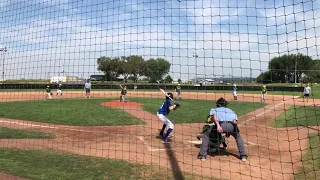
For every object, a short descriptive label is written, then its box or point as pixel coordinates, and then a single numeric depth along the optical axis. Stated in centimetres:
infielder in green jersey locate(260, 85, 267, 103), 2442
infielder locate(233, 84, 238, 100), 2615
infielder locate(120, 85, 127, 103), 2175
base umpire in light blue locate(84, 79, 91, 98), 2491
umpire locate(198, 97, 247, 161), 756
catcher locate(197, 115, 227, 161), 760
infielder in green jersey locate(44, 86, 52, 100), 2503
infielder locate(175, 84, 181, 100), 2570
